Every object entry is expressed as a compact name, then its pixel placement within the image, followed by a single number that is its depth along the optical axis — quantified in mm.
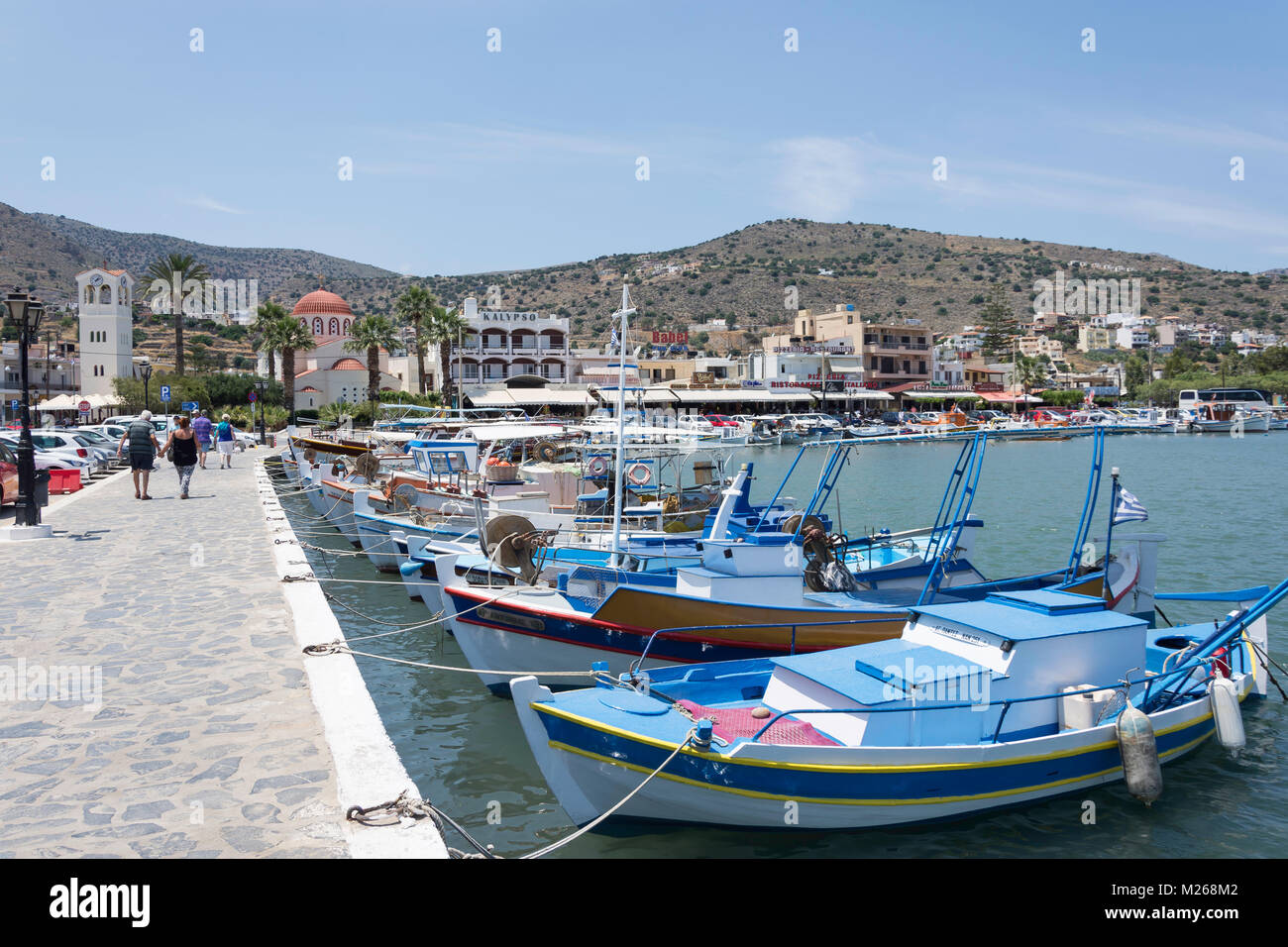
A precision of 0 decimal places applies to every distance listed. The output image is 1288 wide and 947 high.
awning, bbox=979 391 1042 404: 104375
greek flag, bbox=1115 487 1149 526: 14871
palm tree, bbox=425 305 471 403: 70188
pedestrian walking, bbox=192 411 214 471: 35225
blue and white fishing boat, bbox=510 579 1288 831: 7859
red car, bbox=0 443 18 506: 21250
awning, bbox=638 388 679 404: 84700
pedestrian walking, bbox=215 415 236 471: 35875
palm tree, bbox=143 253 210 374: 67562
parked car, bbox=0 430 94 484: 26522
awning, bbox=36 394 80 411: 62872
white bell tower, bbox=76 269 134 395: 72250
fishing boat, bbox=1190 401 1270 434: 93938
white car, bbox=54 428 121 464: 37469
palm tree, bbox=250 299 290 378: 64312
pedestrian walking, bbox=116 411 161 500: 22183
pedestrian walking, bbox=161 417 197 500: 23500
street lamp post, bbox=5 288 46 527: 16359
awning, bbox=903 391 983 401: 99256
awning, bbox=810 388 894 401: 96812
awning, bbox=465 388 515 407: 71788
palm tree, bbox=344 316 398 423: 66750
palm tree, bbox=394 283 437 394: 70375
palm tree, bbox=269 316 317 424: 62688
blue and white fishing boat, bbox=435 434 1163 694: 12117
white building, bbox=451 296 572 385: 82562
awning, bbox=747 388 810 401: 92144
